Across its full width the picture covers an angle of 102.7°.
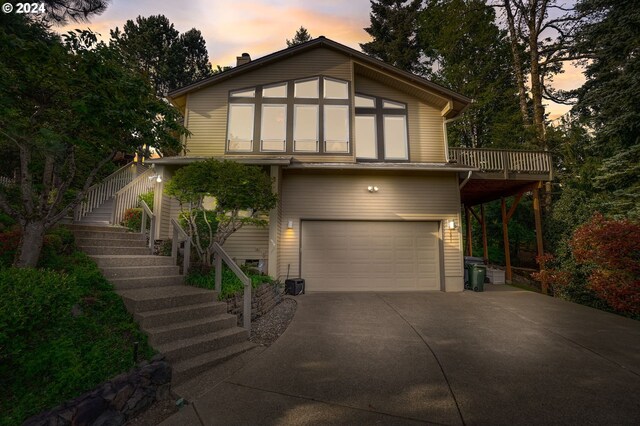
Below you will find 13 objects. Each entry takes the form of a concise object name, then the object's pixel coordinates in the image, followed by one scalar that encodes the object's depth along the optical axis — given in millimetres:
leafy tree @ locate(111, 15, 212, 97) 20909
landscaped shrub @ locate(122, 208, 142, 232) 7025
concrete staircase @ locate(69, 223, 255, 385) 3318
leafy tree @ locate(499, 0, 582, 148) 12266
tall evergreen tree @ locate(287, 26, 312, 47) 27594
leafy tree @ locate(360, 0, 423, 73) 20531
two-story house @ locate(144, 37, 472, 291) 8422
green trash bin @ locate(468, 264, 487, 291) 8547
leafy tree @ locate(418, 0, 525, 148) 15528
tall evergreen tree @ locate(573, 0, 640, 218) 7312
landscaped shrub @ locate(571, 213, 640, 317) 5906
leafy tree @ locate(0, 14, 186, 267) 3621
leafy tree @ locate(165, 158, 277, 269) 5699
